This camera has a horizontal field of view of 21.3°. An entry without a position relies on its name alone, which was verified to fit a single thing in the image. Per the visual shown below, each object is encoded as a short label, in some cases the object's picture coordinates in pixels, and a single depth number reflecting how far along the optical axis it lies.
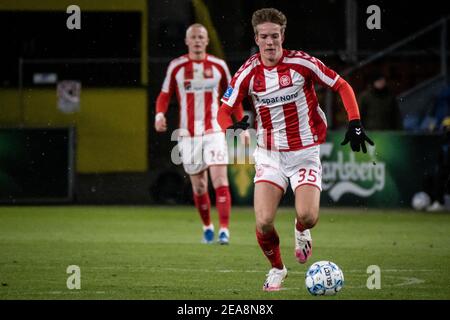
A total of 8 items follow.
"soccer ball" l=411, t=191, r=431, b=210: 18.09
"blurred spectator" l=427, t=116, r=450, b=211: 17.95
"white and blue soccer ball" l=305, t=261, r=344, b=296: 8.58
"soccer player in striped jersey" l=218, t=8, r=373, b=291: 9.20
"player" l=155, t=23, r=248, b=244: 13.44
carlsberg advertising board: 18.23
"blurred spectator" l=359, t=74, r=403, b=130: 19.16
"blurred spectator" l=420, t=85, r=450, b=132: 19.86
